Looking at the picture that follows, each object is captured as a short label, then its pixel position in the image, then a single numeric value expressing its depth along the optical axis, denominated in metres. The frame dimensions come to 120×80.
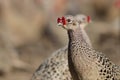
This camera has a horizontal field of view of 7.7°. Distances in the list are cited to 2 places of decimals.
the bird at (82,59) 8.76
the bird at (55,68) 9.96
